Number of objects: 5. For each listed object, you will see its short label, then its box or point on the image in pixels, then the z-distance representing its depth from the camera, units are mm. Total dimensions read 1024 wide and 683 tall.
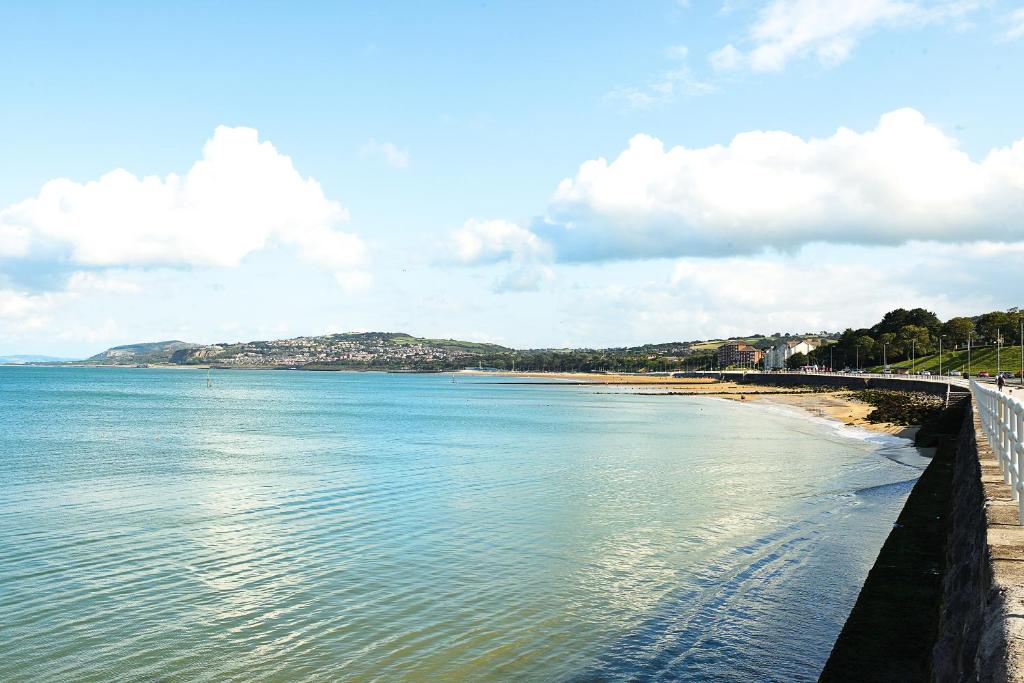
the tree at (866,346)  165750
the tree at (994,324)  137500
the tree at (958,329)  143000
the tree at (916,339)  147750
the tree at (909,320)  164512
